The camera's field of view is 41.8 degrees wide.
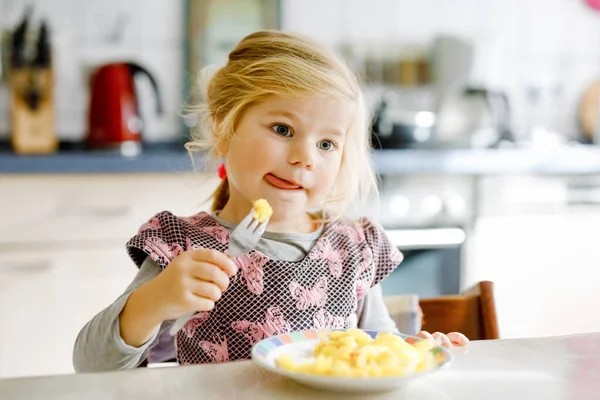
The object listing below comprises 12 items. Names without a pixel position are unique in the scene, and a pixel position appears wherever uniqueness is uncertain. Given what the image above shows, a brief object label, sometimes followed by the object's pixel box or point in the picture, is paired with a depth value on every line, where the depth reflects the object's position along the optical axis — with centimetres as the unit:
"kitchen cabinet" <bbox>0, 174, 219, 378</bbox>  205
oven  234
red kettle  236
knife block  228
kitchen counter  205
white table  66
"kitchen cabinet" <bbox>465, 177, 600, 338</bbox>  240
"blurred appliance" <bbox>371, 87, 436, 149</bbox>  244
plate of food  64
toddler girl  103
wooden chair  111
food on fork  79
